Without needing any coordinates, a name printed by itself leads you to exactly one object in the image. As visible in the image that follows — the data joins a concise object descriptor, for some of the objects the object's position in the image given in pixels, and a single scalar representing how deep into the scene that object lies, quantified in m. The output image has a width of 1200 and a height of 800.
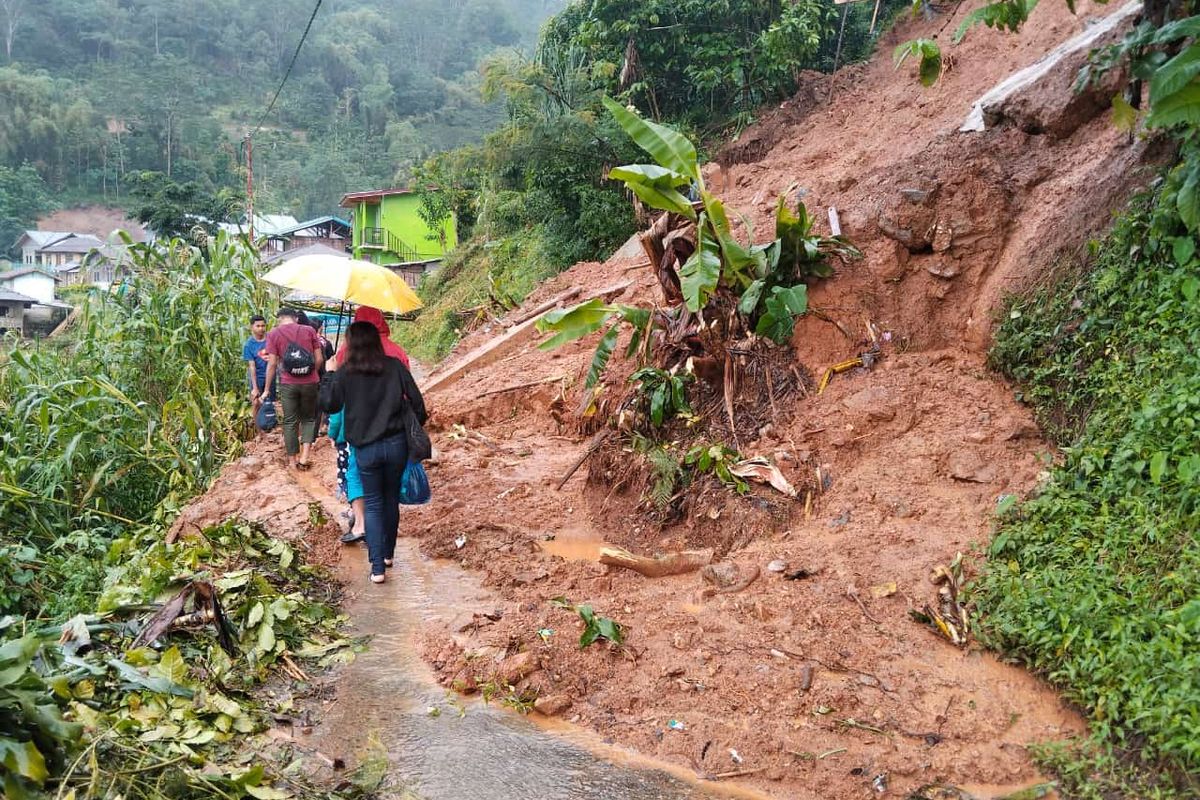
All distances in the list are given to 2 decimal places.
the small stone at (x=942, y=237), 6.61
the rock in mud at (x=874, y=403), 5.85
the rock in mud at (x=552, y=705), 3.96
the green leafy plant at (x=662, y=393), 6.41
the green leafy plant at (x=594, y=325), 6.47
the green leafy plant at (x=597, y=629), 4.38
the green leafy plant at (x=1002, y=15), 5.33
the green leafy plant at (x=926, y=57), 5.60
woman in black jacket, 5.20
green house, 36.00
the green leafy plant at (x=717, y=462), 5.73
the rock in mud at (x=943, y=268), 6.54
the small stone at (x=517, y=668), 4.12
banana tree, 6.30
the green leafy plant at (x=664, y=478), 6.02
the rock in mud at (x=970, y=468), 5.19
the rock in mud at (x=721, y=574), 4.94
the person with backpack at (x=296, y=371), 7.78
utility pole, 25.49
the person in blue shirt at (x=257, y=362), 8.36
